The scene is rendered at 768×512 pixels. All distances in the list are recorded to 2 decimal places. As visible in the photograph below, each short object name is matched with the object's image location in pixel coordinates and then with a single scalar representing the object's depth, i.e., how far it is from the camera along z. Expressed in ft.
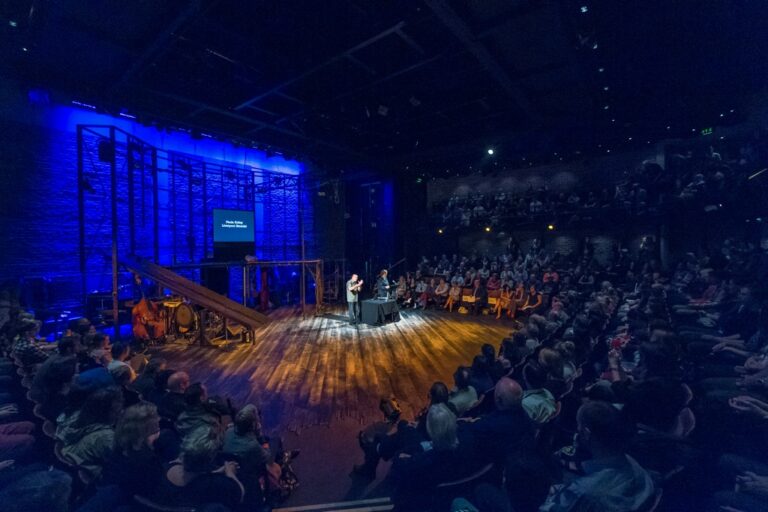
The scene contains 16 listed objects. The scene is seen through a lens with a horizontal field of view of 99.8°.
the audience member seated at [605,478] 5.83
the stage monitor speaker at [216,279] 38.88
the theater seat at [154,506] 6.23
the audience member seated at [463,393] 11.07
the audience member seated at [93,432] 7.81
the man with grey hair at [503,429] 7.66
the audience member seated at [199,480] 6.47
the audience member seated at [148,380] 11.55
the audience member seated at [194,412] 8.45
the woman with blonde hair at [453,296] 39.97
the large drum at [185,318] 27.74
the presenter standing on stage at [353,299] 31.91
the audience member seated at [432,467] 7.07
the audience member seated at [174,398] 10.15
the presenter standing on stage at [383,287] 34.81
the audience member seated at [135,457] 6.72
